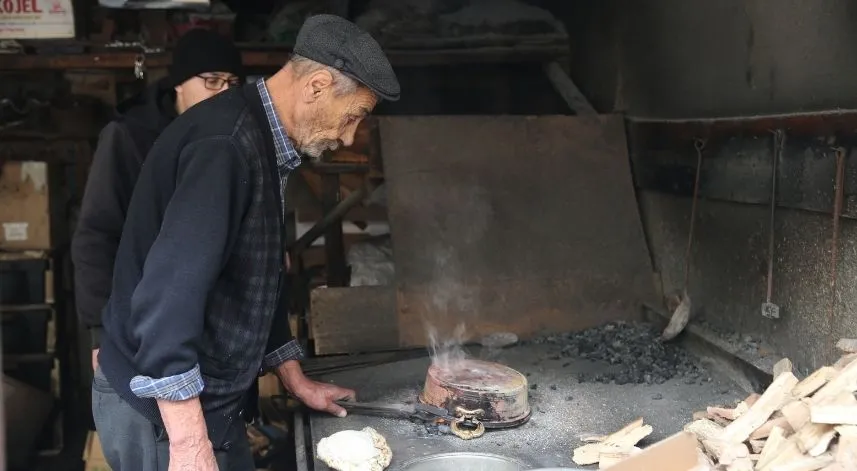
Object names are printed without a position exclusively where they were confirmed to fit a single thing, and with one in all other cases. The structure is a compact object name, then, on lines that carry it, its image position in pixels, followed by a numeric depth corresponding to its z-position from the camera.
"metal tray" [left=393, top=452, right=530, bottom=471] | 2.30
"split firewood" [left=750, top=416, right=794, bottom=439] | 2.02
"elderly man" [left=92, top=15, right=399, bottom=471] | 1.73
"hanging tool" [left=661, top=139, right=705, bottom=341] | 3.53
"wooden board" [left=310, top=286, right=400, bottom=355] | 3.60
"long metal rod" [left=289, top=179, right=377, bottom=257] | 4.18
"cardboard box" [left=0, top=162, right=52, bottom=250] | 4.88
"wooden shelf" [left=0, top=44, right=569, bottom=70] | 4.63
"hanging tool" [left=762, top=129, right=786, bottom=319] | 2.84
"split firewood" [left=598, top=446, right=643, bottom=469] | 2.28
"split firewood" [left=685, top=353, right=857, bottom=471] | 1.80
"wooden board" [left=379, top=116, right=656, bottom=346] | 3.81
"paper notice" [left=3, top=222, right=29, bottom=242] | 4.92
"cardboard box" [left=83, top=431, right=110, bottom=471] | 4.04
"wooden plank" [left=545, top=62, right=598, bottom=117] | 4.48
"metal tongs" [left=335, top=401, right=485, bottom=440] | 2.55
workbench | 2.48
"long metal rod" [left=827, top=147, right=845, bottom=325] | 2.50
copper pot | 2.60
